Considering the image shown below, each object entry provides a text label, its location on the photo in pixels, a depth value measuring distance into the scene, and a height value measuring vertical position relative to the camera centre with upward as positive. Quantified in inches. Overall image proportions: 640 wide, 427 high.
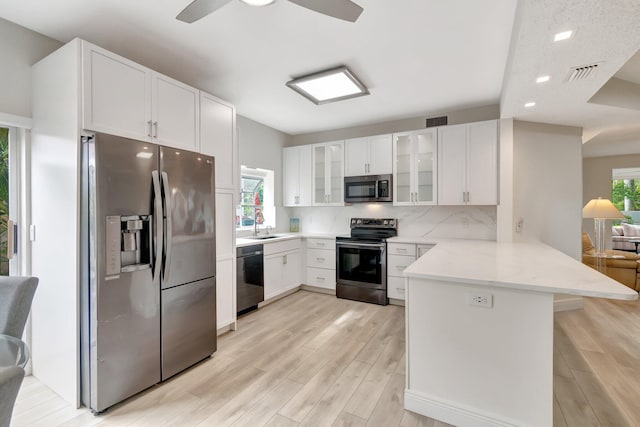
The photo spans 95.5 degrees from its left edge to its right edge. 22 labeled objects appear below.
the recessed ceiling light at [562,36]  65.6 +40.0
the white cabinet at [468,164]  137.7 +23.0
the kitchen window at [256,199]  168.9 +7.6
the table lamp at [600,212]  157.3 -1.2
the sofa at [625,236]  275.0 -26.3
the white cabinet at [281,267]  149.3 -30.4
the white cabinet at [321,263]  168.4 -30.4
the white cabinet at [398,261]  145.6 -25.7
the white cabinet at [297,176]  183.3 +23.2
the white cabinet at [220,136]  106.7 +29.4
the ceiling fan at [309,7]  56.6 +40.9
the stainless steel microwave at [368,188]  159.5 +12.9
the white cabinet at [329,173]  175.5 +23.8
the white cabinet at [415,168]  150.9 +23.2
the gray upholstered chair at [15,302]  45.1 -14.2
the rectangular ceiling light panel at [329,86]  105.0 +49.3
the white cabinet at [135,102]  74.0 +32.3
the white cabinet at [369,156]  160.7 +31.8
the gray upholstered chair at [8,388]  27.4 -16.9
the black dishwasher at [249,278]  130.8 -30.9
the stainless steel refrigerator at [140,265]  70.0 -14.2
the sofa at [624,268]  165.6 -33.8
